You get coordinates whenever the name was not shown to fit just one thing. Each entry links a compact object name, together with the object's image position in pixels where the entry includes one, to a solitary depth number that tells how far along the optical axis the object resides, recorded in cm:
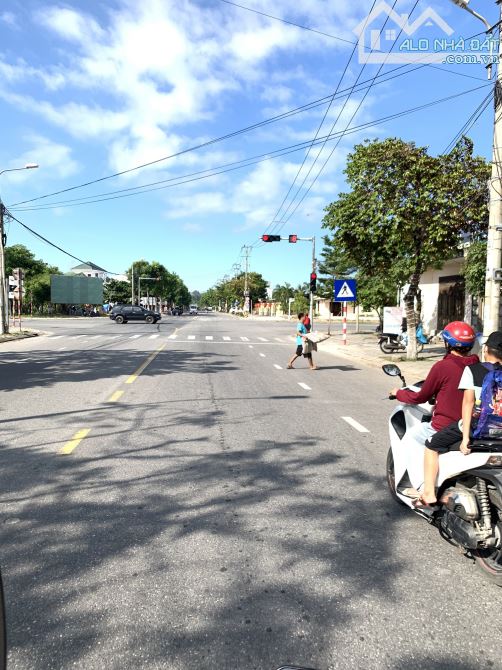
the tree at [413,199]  1398
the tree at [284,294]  8701
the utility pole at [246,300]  9219
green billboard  7562
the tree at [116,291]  10938
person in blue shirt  1455
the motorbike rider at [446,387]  348
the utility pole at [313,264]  2990
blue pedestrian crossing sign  2197
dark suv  4812
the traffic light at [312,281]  2838
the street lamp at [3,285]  2422
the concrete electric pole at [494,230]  953
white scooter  292
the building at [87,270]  14550
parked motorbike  1917
